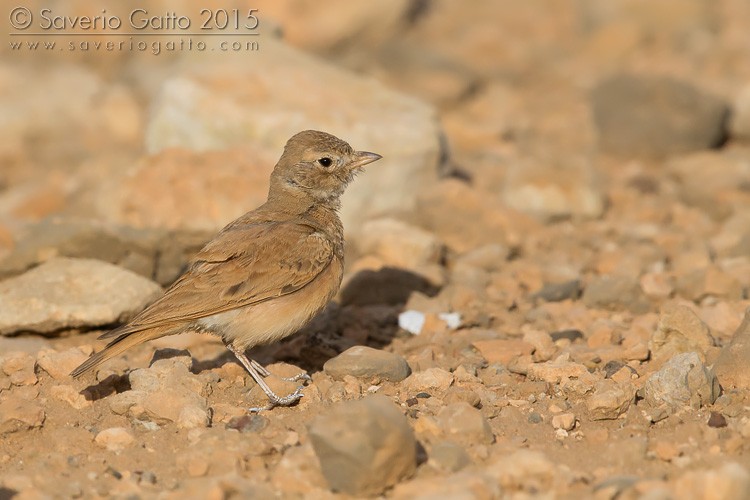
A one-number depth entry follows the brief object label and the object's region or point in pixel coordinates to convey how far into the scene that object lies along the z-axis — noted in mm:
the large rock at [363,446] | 9125
